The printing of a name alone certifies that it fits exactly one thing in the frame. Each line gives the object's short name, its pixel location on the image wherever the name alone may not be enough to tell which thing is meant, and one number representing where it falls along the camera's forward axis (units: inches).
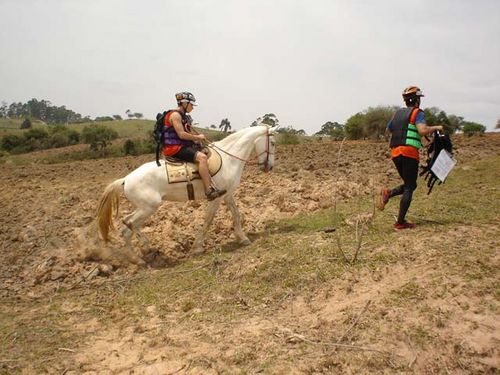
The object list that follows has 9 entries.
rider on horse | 272.9
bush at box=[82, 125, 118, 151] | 1133.7
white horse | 277.4
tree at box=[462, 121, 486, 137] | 917.0
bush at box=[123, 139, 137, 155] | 981.4
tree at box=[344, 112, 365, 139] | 995.9
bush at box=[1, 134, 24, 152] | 1445.6
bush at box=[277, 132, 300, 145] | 930.7
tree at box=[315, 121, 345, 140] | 1034.1
